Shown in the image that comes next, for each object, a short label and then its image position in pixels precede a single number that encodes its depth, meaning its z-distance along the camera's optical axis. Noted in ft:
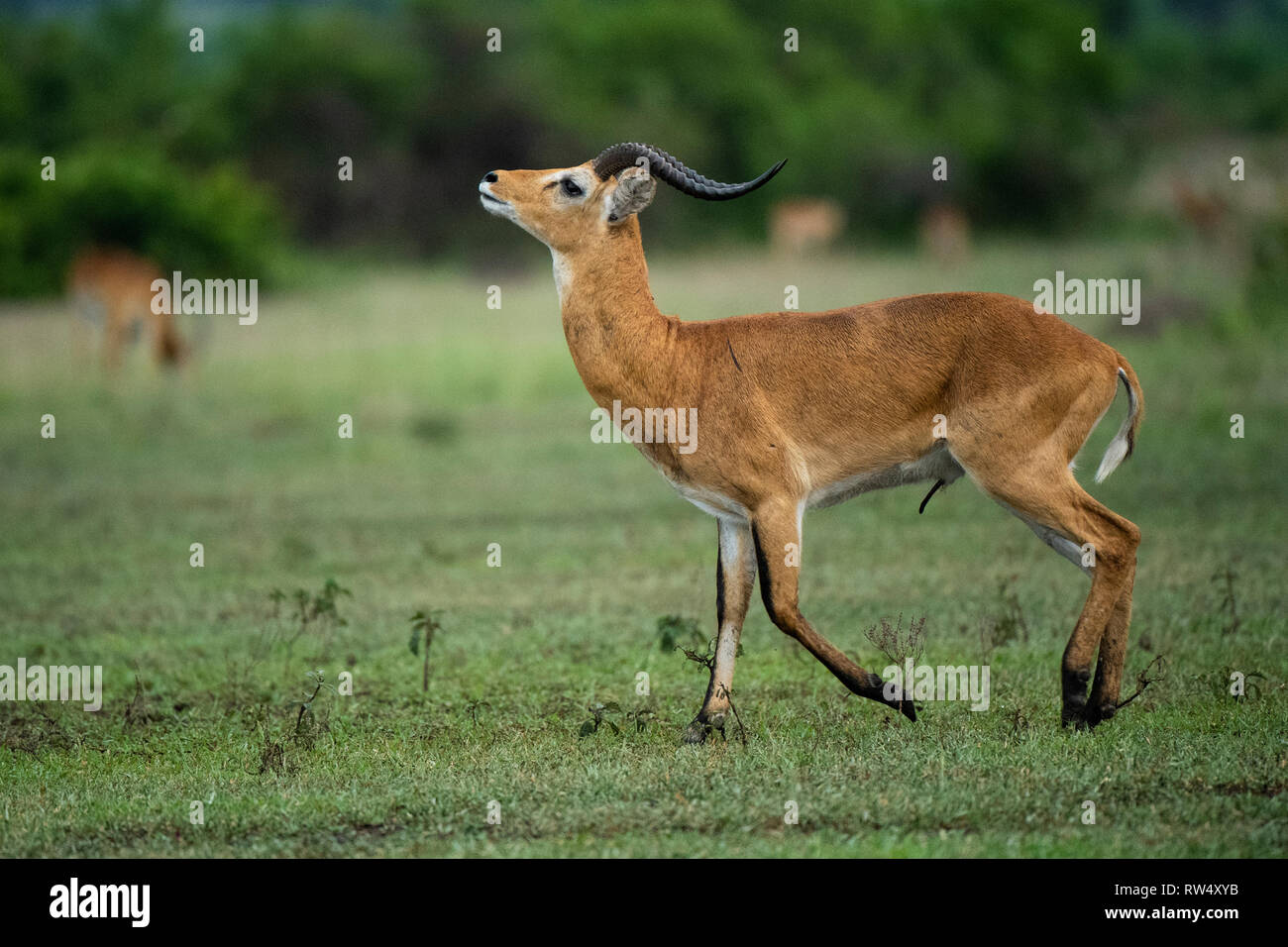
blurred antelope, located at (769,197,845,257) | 101.45
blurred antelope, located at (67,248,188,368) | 72.84
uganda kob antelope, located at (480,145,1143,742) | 22.38
